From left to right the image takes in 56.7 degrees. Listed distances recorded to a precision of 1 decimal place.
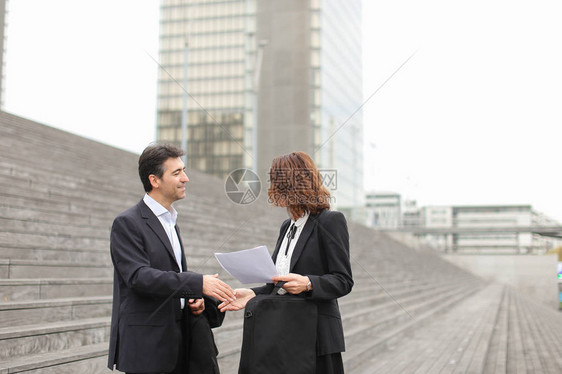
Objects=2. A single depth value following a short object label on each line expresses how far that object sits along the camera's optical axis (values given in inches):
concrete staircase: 131.3
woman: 74.1
